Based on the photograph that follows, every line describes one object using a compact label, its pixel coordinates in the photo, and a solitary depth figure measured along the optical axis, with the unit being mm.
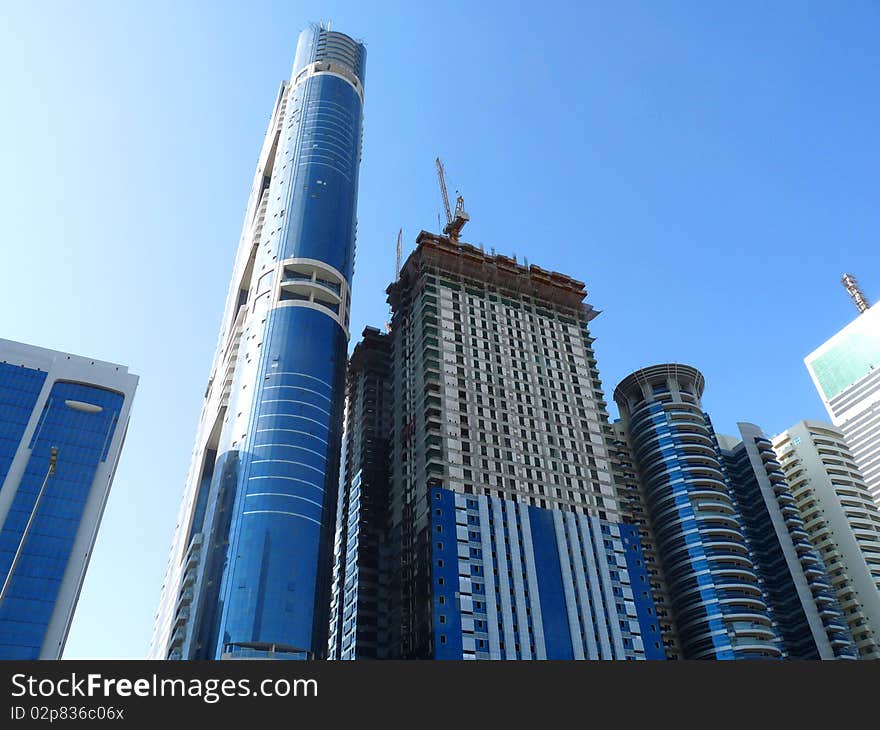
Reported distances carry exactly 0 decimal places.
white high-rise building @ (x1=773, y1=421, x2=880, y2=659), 136250
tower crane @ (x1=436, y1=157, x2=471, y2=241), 155500
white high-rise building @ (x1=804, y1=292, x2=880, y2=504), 175125
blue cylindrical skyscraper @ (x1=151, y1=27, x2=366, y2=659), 91938
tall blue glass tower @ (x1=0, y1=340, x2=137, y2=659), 106750
